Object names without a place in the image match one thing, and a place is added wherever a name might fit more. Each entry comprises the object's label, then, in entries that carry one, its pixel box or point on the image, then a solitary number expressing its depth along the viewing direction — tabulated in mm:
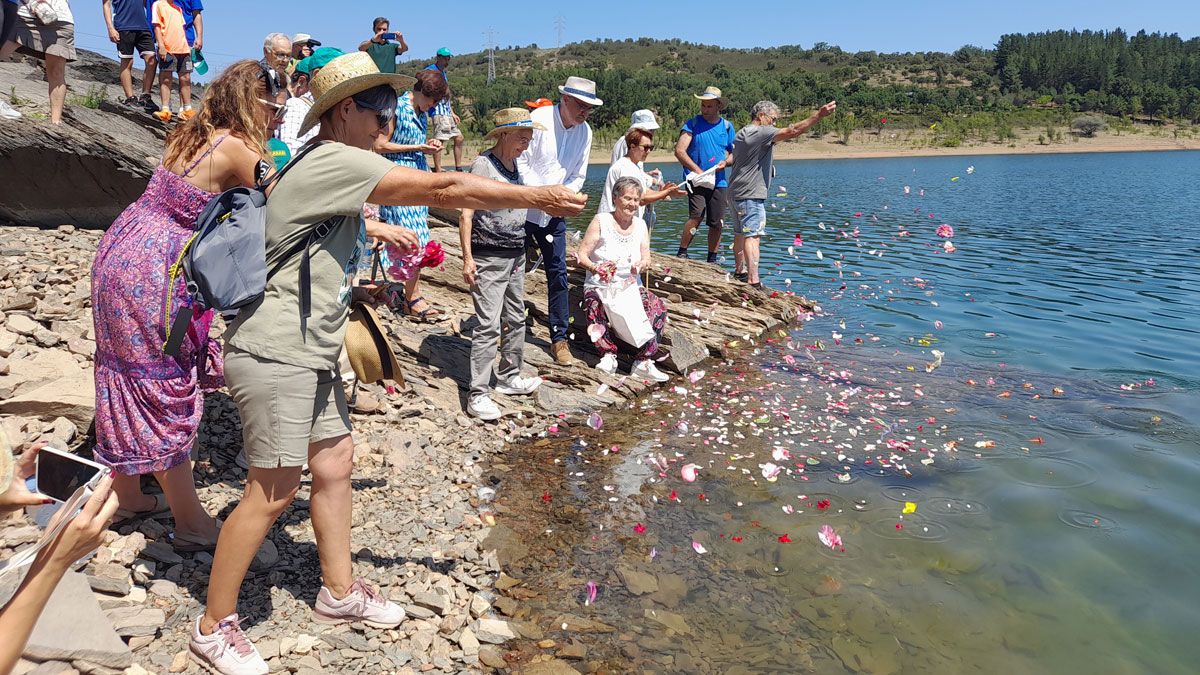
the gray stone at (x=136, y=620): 3281
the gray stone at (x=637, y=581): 4387
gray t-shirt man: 10133
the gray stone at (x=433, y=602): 3939
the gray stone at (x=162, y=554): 3777
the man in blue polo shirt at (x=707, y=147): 10781
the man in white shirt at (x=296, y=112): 6875
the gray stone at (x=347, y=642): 3521
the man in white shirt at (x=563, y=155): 7238
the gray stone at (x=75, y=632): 2770
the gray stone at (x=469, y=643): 3750
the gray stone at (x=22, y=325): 5129
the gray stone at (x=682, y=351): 8250
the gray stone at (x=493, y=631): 3867
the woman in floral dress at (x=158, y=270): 3373
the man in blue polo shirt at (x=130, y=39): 9375
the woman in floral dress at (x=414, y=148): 7539
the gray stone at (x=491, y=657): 3703
